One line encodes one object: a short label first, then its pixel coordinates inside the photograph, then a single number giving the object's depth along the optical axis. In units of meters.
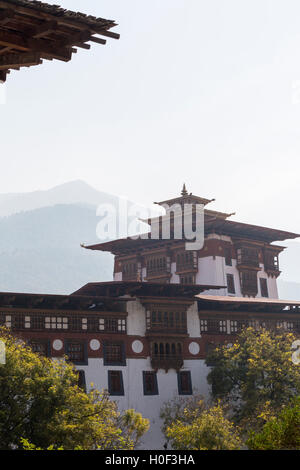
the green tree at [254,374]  44.59
